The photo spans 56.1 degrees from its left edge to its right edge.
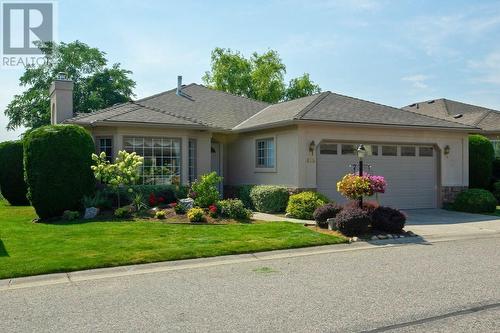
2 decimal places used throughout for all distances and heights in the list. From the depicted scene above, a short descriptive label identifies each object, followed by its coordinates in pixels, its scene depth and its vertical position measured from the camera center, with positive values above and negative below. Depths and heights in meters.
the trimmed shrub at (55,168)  13.73 +0.08
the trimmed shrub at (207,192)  14.43 -0.66
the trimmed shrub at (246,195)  17.29 -0.92
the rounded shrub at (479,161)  20.00 +0.39
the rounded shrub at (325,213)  12.28 -1.12
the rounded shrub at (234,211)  13.65 -1.18
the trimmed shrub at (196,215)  13.04 -1.25
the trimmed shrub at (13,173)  19.39 -0.09
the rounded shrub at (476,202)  16.94 -1.14
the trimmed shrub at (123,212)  13.79 -1.23
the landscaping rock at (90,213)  13.89 -1.25
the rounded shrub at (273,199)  15.99 -0.97
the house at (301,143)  16.23 +1.02
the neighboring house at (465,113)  23.94 +3.47
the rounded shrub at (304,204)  14.44 -1.06
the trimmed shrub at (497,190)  19.72 -0.84
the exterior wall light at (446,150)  18.14 +0.78
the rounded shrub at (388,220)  11.46 -1.22
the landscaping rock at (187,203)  14.41 -1.00
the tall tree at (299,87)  51.78 +9.21
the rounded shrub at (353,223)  11.16 -1.25
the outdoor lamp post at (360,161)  12.13 +0.23
